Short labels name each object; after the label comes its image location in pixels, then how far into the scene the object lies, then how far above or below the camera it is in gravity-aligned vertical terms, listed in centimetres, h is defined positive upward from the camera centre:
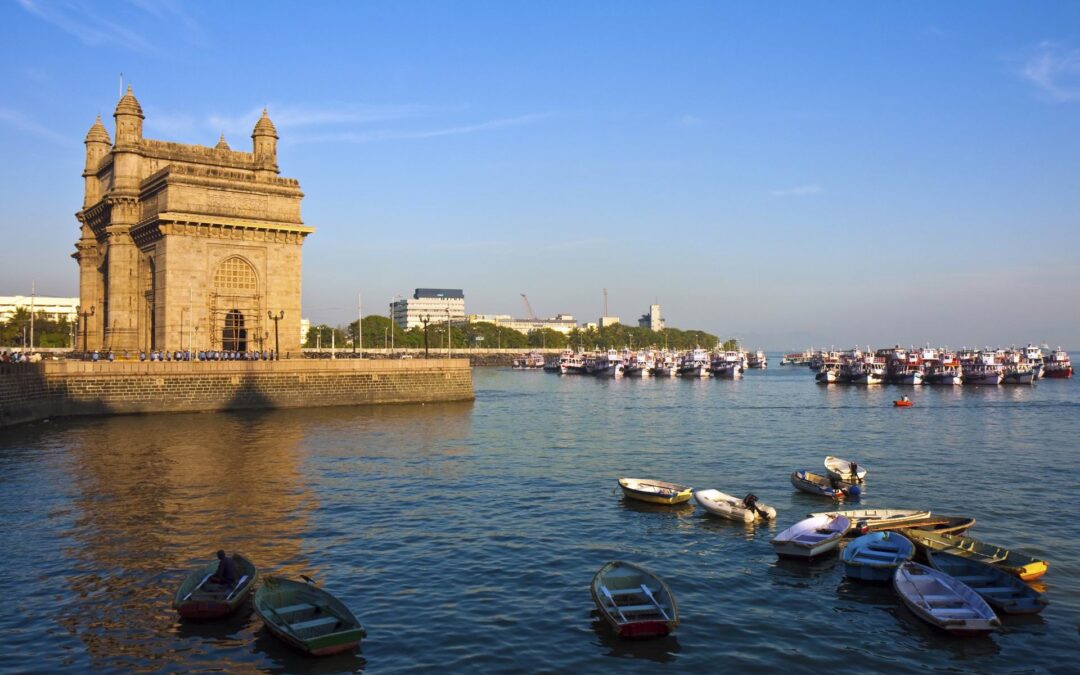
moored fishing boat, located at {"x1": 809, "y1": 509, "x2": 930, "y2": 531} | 2842 -595
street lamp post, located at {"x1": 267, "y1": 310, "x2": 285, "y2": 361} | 7875 +267
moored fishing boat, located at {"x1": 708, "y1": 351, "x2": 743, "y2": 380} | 16099 -270
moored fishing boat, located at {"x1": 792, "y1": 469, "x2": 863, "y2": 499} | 3550 -603
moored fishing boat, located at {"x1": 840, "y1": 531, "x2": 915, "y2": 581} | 2398 -624
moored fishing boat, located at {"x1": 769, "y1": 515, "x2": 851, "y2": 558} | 2603 -608
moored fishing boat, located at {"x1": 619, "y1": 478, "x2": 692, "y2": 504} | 3422 -589
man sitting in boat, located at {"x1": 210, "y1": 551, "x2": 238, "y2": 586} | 2162 -579
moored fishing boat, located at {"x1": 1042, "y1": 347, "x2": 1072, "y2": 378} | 15988 -324
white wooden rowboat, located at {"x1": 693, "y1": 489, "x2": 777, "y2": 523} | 3116 -606
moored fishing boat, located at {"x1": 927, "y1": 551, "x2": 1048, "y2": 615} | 2138 -649
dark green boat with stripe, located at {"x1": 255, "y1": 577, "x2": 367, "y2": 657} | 1852 -628
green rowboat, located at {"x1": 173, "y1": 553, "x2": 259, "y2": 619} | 2052 -610
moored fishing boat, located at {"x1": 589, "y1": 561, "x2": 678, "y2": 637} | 1969 -631
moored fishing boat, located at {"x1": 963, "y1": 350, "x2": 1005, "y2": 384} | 12706 -353
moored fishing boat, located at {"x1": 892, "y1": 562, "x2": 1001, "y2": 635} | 1997 -651
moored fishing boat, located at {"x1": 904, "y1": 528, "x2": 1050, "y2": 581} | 2355 -619
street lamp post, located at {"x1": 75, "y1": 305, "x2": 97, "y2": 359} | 9271 +518
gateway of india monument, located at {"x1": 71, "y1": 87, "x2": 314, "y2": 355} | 7481 +1126
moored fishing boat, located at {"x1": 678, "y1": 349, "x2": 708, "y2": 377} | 16362 -226
